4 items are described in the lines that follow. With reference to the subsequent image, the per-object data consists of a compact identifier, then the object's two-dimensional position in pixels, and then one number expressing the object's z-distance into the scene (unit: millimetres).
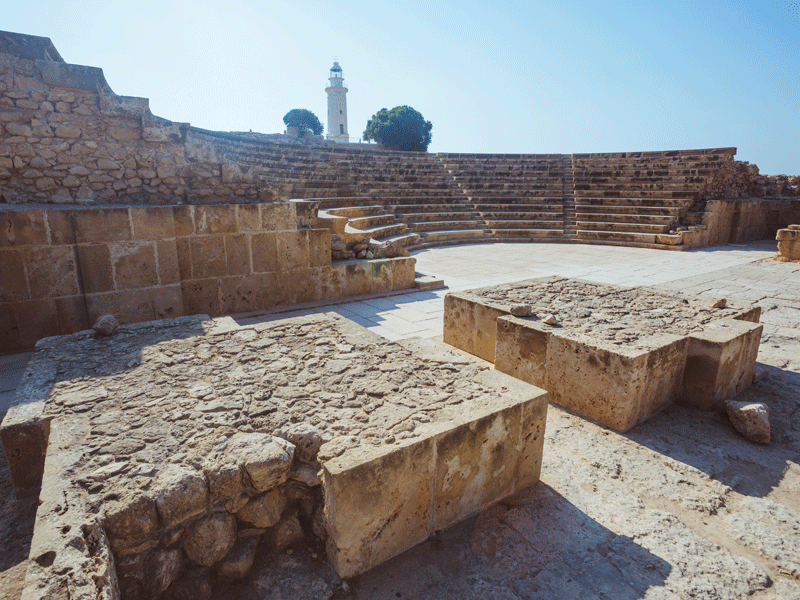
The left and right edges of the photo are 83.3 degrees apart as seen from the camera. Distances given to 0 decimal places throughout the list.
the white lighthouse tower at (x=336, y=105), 55500
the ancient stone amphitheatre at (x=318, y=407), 1890
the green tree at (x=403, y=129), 36625
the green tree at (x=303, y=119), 43594
